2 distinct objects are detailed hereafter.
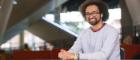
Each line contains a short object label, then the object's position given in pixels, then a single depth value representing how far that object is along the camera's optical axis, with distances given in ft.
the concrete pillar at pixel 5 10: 32.76
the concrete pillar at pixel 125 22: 37.11
